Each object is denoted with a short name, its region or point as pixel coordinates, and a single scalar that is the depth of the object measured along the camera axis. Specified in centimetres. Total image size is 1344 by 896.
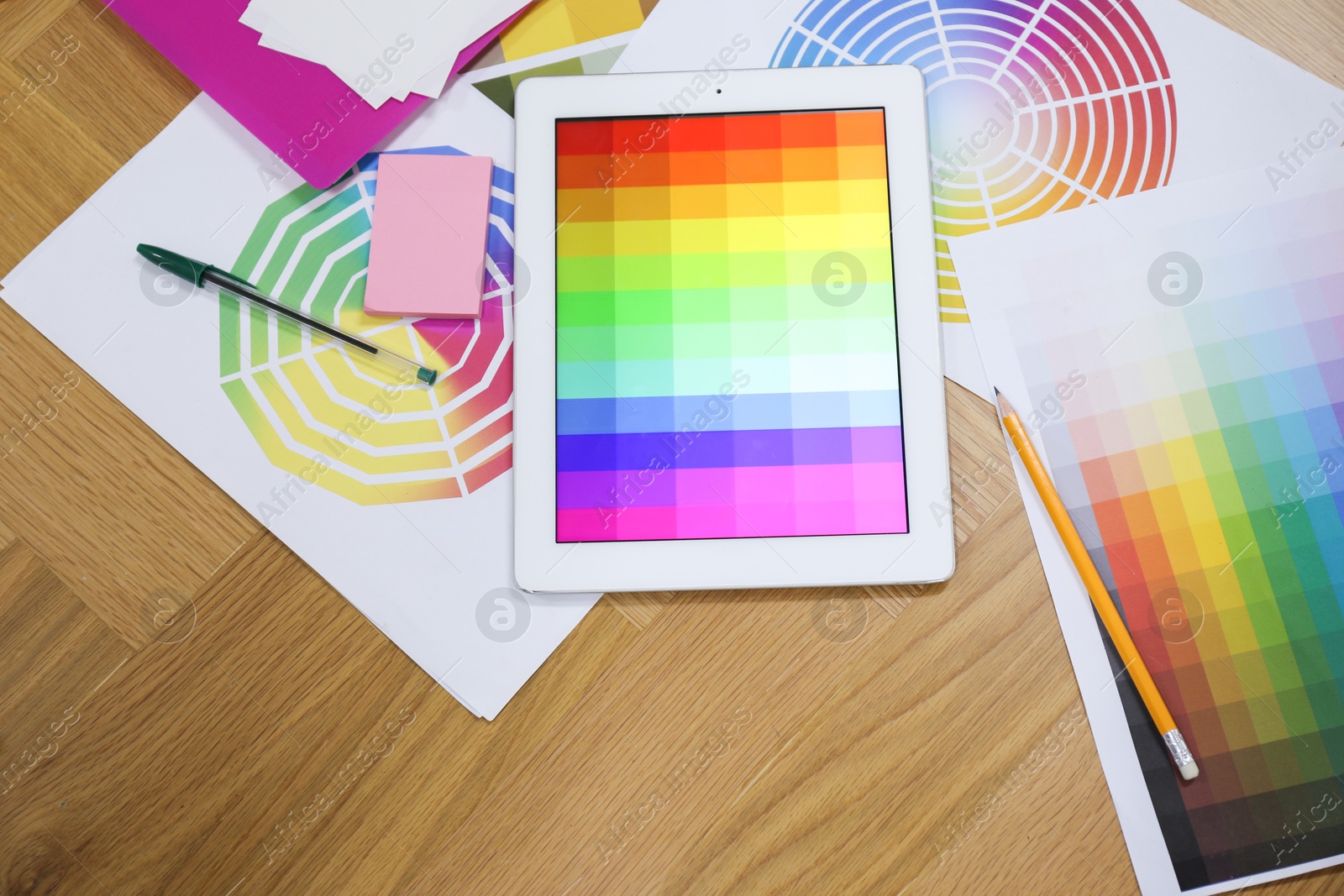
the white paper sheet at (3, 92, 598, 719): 62
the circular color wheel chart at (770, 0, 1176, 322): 66
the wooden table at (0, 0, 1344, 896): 60
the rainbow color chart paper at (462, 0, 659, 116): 67
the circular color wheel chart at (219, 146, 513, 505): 64
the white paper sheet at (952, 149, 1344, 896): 64
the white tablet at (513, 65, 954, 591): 61
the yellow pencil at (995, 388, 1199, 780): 59
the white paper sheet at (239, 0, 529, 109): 66
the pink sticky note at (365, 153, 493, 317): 64
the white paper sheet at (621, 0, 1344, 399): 66
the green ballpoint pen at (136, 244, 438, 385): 63
